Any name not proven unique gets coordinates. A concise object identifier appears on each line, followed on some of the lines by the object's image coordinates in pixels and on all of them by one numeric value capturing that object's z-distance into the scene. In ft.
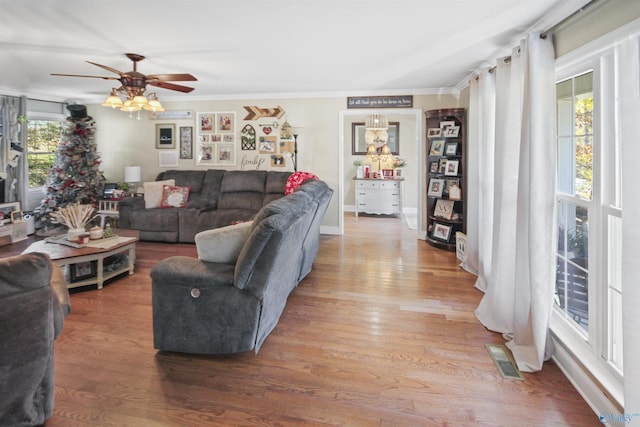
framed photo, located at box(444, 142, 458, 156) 15.58
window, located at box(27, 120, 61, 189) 19.77
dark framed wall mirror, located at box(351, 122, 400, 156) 25.92
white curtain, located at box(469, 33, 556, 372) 7.00
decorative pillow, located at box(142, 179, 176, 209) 17.87
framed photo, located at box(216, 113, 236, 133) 19.93
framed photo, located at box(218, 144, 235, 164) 20.16
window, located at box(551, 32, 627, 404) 5.90
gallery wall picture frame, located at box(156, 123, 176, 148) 20.66
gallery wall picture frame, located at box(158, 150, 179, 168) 20.83
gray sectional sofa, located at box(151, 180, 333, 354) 6.64
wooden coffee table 10.38
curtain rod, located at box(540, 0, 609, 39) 6.32
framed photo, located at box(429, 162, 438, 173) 16.36
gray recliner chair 4.55
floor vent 6.72
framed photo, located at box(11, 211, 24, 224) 16.89
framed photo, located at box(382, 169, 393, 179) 25.18
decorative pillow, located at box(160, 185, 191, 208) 18.04
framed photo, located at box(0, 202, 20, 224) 16.53
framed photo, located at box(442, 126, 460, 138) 15.44
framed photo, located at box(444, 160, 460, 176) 15.43
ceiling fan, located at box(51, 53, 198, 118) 10.90
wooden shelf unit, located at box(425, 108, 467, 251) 15.43
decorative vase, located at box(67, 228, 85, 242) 11.51
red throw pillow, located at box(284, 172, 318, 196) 15.02
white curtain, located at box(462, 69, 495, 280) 11.02
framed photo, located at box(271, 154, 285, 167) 19.62
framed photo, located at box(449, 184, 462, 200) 15.38
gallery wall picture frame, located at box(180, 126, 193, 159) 20.48
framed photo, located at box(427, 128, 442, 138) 15.96
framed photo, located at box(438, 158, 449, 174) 15.82
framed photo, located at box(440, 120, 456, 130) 15.69
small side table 18.57
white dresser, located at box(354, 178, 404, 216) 24.62
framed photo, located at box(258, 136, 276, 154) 19.62
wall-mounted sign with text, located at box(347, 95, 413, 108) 17.84
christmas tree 19.12
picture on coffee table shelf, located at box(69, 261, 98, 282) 10.85
